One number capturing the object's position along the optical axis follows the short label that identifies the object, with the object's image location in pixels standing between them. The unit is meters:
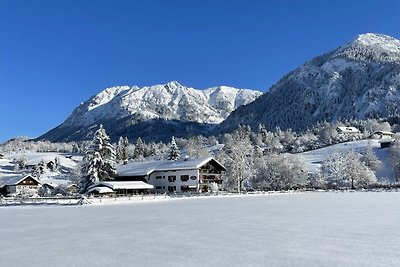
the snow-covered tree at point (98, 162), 72.44
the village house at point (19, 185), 89.38
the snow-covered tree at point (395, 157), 102.38
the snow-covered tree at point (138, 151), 169.49
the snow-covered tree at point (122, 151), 135.45
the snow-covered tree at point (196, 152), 134.88
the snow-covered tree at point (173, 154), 105.22
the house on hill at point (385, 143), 134.43
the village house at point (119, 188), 68.44
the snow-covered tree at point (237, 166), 88.38
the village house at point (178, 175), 83.44
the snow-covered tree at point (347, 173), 97.81
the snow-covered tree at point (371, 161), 114.25
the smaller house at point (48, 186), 108.25
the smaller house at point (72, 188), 97.95
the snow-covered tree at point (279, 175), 97.94
